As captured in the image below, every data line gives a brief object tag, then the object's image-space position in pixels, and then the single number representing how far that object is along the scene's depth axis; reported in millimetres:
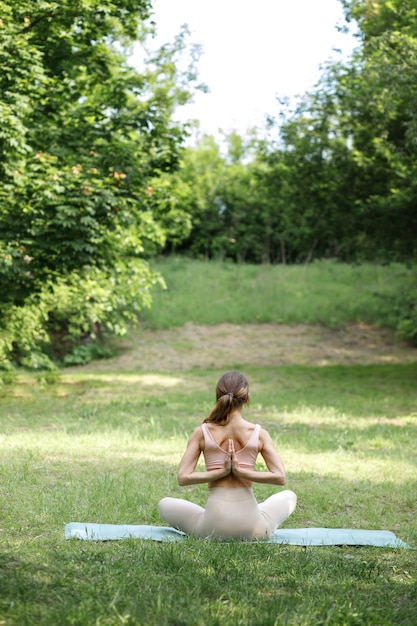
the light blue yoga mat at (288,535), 5645
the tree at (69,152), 12070
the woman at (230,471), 5543
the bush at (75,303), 14914
